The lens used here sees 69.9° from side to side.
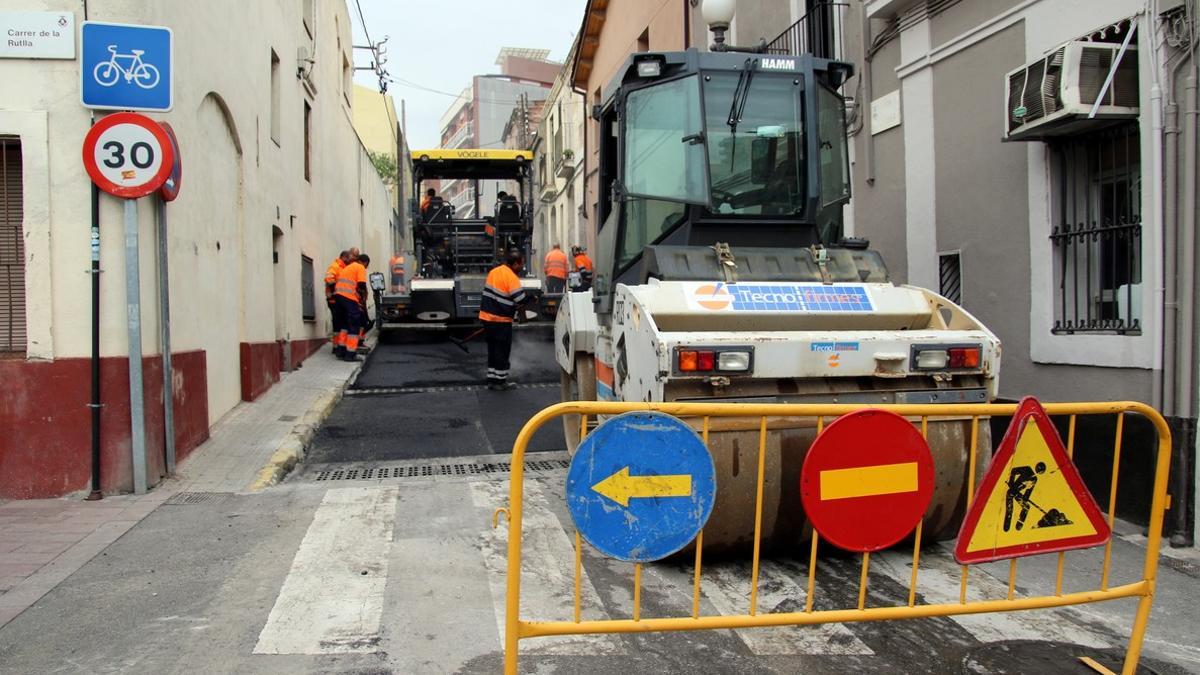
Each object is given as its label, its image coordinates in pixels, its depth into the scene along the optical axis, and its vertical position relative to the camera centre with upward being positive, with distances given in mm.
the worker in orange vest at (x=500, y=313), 10570 +147
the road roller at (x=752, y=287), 4344 +199
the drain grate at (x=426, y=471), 6801 -1179
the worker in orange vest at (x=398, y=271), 18672 +1210
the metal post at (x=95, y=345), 5914 -88
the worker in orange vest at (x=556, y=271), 18234 +1144
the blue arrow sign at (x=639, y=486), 3059 -588
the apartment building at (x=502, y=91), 70062 +19554
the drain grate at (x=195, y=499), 5898 -1174
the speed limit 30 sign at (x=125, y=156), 5848 +1211
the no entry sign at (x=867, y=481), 3227 -620
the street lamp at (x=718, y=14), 6895 +2515
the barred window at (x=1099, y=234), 5680 +555
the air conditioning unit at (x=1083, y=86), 5391 +1450
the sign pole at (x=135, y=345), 5984 -95
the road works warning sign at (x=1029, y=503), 3316 -744
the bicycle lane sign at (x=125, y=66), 5840 +1827
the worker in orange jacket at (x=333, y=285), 13445 +651
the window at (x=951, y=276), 7328 +350
